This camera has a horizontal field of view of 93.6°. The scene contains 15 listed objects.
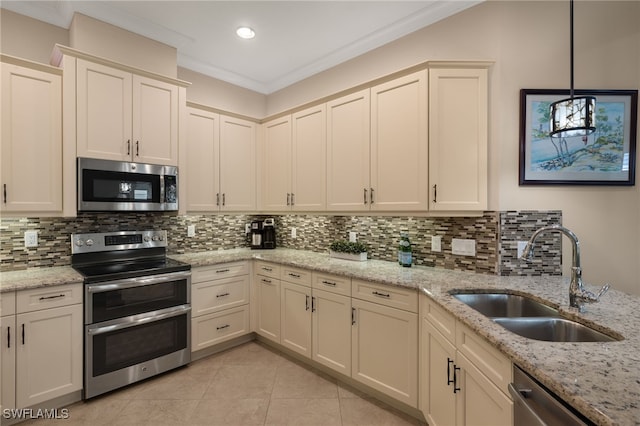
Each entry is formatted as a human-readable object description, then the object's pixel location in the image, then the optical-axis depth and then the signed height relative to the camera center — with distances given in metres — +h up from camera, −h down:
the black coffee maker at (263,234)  3.72 -0.30
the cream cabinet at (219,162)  3.11 +0.53
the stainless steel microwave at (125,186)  2.35 +0.20
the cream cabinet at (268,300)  3.02 -0.93
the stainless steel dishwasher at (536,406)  0.85 -0.61
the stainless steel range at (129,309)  2.22 -0.80
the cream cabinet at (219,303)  2.84 -0.94
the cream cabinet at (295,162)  3.02 +0.53
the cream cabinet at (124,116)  2.36 +0.80
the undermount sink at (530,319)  1.35 -0.55
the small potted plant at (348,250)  2.84 -0.39
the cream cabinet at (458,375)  1.21 -0.80
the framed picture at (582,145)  1.99 +0.45
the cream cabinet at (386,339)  2.02 -0.93
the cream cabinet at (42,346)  1.95 -0.94
